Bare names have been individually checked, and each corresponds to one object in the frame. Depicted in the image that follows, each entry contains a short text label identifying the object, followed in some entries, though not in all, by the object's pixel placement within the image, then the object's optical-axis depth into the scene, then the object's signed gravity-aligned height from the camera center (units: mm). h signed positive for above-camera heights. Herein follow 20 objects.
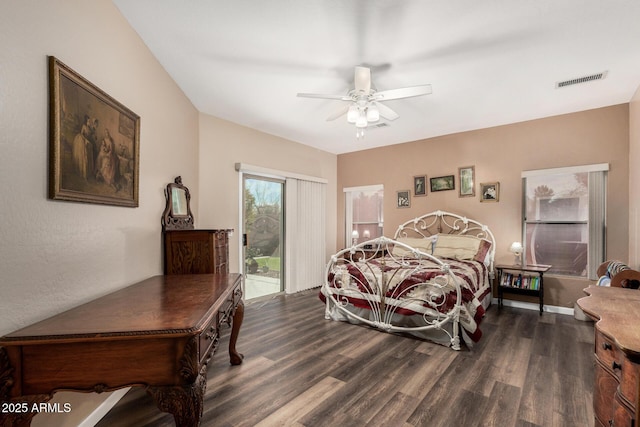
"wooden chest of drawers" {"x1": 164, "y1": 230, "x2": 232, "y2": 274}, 2826 -386
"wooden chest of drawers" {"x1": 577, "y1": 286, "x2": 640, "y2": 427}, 997 -583
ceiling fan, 2639 +1135
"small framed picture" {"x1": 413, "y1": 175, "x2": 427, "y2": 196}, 5242 +511
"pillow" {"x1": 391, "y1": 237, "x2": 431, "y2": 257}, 4570 -547
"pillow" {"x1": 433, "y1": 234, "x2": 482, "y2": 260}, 4242 -521
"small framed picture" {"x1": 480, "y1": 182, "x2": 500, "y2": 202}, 4523 +346
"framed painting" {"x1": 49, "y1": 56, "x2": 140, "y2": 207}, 1470 +424
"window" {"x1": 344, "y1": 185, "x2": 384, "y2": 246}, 5936 -15
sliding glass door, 4652 -399
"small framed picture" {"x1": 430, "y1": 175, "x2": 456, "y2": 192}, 4961 +530
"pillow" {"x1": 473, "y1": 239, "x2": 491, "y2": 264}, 4148 -569
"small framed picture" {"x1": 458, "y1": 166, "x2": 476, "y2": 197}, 4754 +537
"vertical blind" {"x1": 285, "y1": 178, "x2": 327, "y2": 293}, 5191 -429
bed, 2914 -881
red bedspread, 2922 -856
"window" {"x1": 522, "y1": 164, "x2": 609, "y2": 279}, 3791 -65
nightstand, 3949 -961
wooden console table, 1122 -617
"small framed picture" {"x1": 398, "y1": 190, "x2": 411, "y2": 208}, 5438 +270
